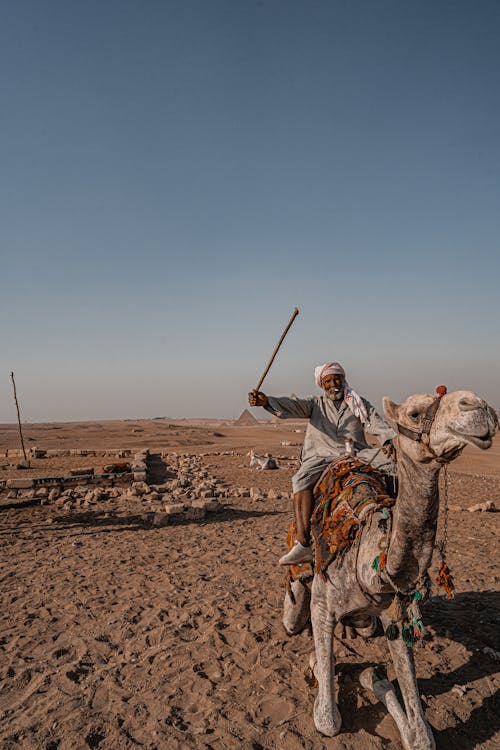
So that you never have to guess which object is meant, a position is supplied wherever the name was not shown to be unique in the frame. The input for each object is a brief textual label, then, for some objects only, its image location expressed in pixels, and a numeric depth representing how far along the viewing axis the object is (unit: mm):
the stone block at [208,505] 11214
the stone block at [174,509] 10833
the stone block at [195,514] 10820
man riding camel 4414
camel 2359
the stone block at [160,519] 10242
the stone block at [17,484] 13570
